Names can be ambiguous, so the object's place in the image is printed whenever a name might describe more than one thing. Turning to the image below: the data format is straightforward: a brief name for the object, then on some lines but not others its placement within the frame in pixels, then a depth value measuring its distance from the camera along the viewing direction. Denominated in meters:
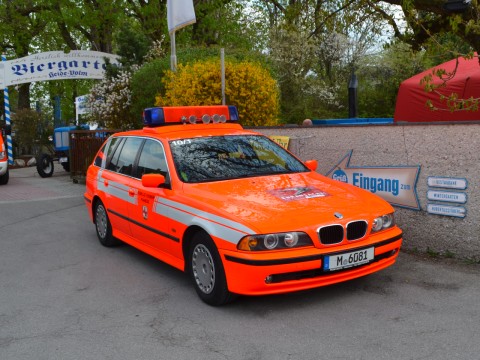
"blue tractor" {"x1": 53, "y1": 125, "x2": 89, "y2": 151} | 18.19
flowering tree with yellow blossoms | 10.83
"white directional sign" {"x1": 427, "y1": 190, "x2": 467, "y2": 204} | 6.25
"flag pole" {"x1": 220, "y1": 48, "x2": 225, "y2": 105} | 9.62
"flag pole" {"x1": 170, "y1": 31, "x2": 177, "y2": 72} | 11.43
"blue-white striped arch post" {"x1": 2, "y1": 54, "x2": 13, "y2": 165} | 20.31
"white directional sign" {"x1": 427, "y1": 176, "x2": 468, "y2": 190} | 6.22
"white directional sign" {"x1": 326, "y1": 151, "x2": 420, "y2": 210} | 6.73
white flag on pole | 11.25
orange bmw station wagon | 4.71
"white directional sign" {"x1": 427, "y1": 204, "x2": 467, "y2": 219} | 6.26
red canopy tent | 11.01
